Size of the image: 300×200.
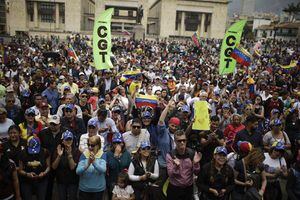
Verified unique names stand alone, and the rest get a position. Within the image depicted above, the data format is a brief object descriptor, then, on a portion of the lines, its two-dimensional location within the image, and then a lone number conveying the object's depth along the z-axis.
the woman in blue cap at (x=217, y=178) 4.05
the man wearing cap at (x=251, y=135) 5.64
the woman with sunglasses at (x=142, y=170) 4.32
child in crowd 4.25
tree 77.31
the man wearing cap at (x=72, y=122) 5.55
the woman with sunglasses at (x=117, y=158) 4.54
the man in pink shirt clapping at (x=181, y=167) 4.24
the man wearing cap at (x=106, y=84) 10.04
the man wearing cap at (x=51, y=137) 4.99
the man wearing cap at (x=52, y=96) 8.23
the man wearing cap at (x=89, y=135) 4.88
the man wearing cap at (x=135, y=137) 4.98
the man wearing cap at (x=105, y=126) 5.63
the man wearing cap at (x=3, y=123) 5.29
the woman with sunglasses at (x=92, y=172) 4.21
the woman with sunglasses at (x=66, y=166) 4.38
